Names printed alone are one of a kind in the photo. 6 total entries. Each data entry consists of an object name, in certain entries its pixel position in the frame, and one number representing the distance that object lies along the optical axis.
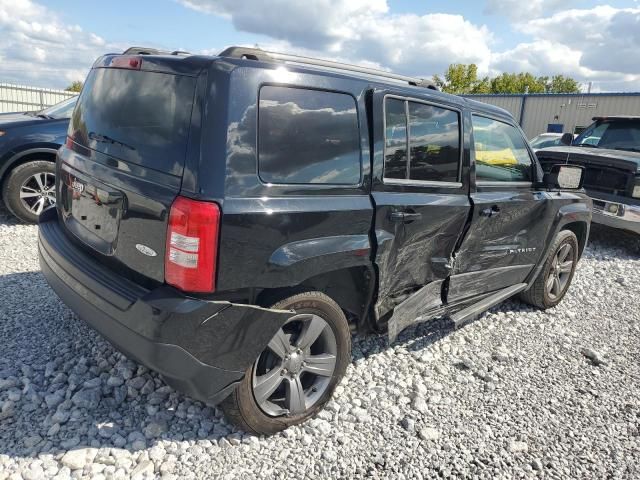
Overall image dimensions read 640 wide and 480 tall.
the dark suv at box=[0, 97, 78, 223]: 5.62
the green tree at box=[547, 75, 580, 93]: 72.81
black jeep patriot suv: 2.21
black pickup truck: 6.78
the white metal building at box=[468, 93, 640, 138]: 24.92
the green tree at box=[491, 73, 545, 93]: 61.85
